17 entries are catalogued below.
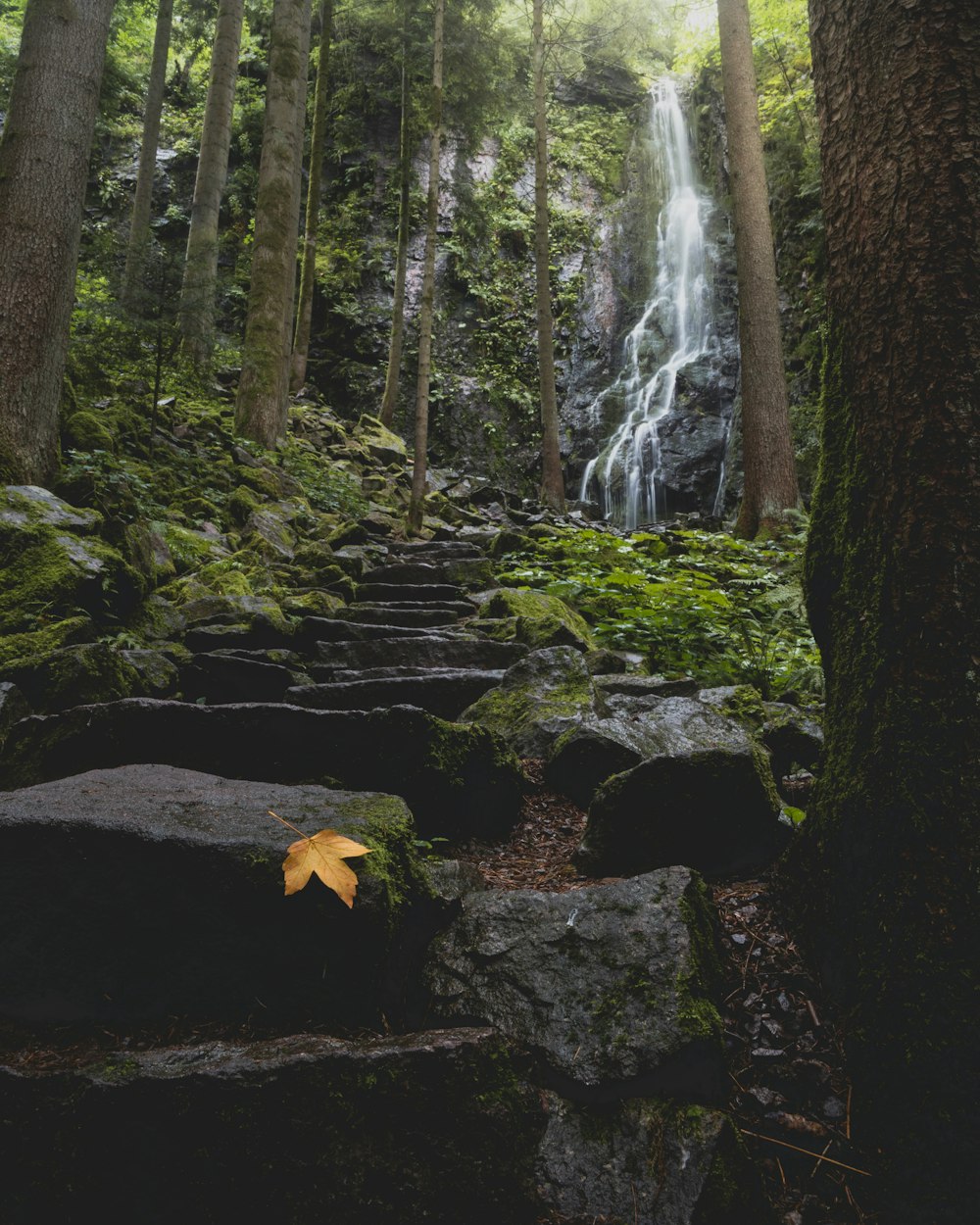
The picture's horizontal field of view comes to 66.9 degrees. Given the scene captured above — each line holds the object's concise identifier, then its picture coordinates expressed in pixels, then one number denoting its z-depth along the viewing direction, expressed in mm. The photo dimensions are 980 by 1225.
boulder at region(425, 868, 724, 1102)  1532
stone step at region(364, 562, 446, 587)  6754
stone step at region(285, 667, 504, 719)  3287
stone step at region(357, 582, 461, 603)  6133
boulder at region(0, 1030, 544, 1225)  1287
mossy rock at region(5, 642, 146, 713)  2809
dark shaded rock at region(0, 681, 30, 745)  2473
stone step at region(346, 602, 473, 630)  5258
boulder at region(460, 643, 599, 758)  3312
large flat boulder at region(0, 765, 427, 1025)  1573
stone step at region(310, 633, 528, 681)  4371
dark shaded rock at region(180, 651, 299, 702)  3486
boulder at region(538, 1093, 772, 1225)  1340
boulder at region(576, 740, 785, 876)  2295
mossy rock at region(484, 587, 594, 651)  4734
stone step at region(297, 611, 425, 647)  4539
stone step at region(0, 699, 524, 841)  2496
